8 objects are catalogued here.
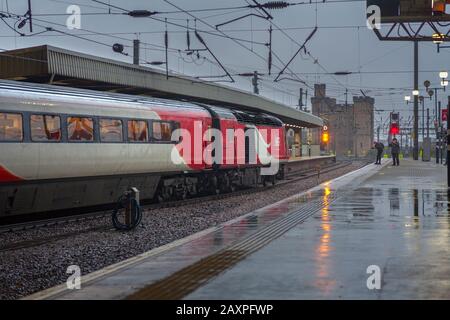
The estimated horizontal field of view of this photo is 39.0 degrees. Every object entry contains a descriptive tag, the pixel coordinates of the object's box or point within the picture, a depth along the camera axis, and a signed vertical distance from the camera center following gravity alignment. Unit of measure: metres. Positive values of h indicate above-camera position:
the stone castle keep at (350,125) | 104.06 +3.30
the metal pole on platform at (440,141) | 48.12 +0.22
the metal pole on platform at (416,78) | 50.69 +5.30
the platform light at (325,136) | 66.40 +0.99
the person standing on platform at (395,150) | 43.52 -0.36
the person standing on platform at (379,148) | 46.31 -0.26
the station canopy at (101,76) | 21.56 +2.91
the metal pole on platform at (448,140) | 21.55 +0.15
